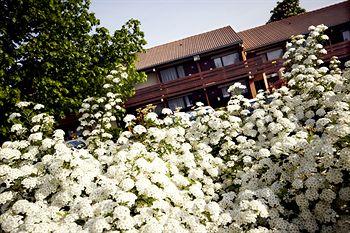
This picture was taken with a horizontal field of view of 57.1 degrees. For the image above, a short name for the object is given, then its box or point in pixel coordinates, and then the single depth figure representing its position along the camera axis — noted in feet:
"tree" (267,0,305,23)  177.17
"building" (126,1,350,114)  82.53
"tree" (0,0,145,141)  46.73
